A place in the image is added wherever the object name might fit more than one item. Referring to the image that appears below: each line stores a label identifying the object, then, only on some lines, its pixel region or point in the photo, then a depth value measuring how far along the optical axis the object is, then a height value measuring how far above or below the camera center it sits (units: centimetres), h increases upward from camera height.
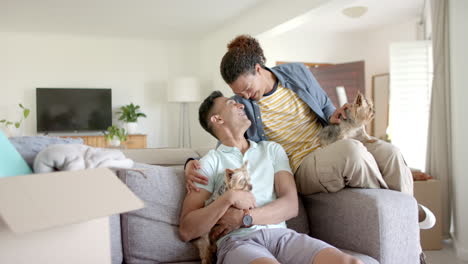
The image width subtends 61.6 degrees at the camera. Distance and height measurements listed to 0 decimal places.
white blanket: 119 -9
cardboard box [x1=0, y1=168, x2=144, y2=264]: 78 -17
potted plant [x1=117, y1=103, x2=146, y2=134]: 717 +25
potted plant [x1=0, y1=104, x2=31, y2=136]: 649 +13
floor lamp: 712 +71
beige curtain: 306 +15
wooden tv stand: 709 -20
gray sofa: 154 -40
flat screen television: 705 +39
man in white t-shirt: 143 -32
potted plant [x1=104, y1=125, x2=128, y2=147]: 568 -10
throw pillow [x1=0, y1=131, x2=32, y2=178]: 110 -9
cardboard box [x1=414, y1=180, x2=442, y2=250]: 309 -62
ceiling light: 475 +144
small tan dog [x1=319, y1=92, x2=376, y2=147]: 190 +2
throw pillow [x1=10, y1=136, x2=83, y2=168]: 145 -5
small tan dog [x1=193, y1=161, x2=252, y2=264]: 155 -23
